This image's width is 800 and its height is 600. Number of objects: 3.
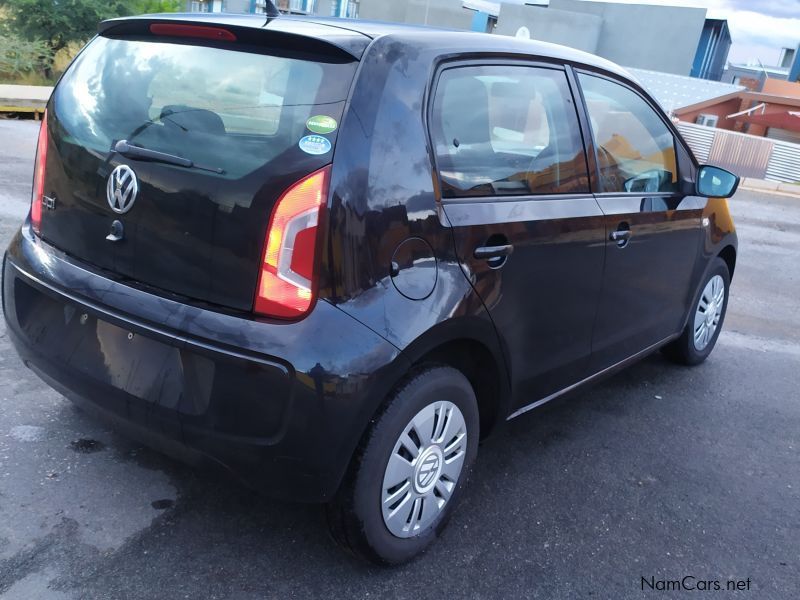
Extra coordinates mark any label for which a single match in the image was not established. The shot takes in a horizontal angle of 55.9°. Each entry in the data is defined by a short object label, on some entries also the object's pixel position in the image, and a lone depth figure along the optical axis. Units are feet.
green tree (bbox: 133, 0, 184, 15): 76.13
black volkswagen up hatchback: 7.09
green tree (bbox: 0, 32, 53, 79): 63.21
